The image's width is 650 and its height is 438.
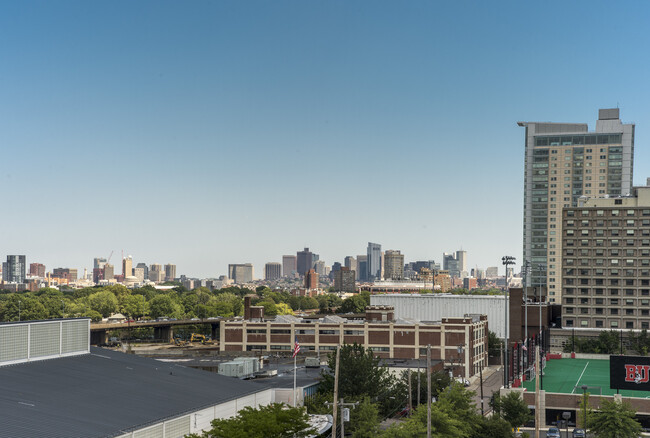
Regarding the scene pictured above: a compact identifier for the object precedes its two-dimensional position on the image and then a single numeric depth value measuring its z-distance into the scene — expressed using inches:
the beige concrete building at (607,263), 6510.8
